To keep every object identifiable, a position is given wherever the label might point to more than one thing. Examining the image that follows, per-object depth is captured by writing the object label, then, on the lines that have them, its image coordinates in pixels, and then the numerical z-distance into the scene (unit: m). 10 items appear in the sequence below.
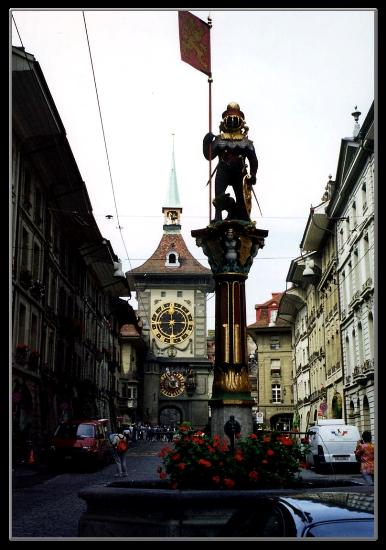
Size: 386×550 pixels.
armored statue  12.95
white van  26.23
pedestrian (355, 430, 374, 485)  14.75
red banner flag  11.08
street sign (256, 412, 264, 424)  42.28
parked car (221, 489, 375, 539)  5.49
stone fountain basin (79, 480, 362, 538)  7.89
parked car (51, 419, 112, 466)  25.72
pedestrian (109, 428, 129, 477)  22.19
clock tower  80.56
